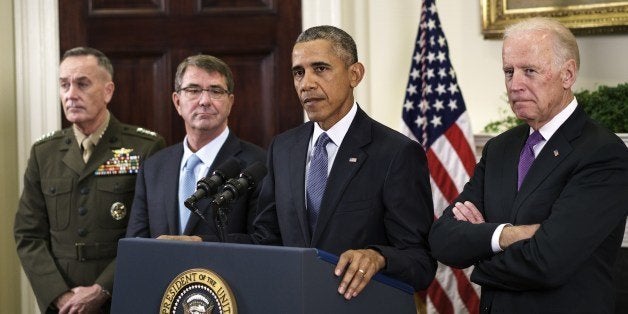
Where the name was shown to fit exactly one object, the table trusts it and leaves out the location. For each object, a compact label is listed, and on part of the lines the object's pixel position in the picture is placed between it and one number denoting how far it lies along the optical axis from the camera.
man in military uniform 4.00
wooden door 5.18
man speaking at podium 2.89
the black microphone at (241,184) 2.48
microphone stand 2.49
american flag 4.68
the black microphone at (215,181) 2.52
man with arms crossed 2.59
